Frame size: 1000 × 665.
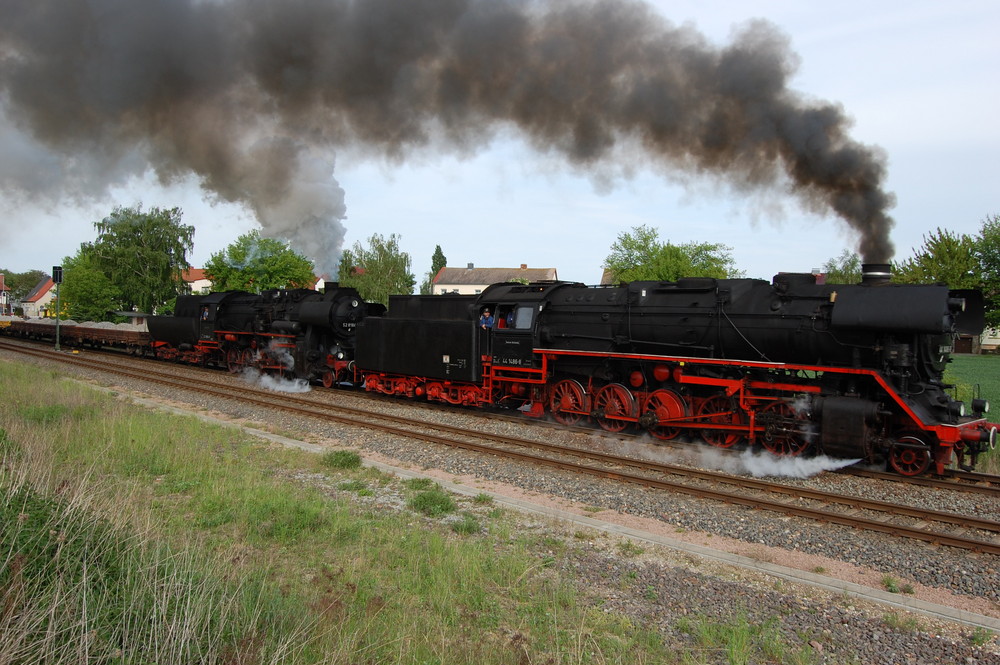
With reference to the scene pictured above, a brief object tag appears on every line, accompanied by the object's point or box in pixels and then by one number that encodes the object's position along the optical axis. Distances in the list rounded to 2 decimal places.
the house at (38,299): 98.60
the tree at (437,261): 118.59
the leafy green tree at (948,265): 49.91
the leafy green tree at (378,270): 58.97
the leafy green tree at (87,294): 48.25
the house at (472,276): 94.84
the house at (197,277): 100.73
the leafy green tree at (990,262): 52.22
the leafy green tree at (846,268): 58.34
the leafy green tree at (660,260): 45.34
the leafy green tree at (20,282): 128.38
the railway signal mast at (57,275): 29.52
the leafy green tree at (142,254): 56.06
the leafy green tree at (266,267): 46.28
